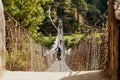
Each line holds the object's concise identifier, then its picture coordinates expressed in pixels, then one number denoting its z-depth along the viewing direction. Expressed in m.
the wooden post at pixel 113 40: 3.94
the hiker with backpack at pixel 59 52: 12.52
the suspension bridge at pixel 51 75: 4.75
